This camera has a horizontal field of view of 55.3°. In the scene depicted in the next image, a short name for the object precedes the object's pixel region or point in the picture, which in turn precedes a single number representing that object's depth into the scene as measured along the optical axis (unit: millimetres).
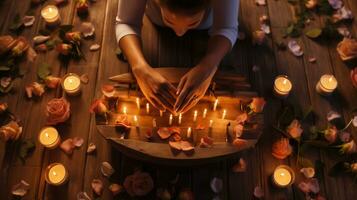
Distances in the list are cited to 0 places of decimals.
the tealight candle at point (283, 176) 1282
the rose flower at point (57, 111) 1321
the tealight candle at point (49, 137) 1302
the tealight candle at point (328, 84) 1465
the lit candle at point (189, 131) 1207
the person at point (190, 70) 1157
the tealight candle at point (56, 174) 1242
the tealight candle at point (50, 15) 1552
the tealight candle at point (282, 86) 1440
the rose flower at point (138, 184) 1243
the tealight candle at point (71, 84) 1405
